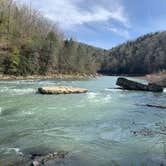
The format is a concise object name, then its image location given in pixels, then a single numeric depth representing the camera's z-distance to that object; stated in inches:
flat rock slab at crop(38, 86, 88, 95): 818.5
